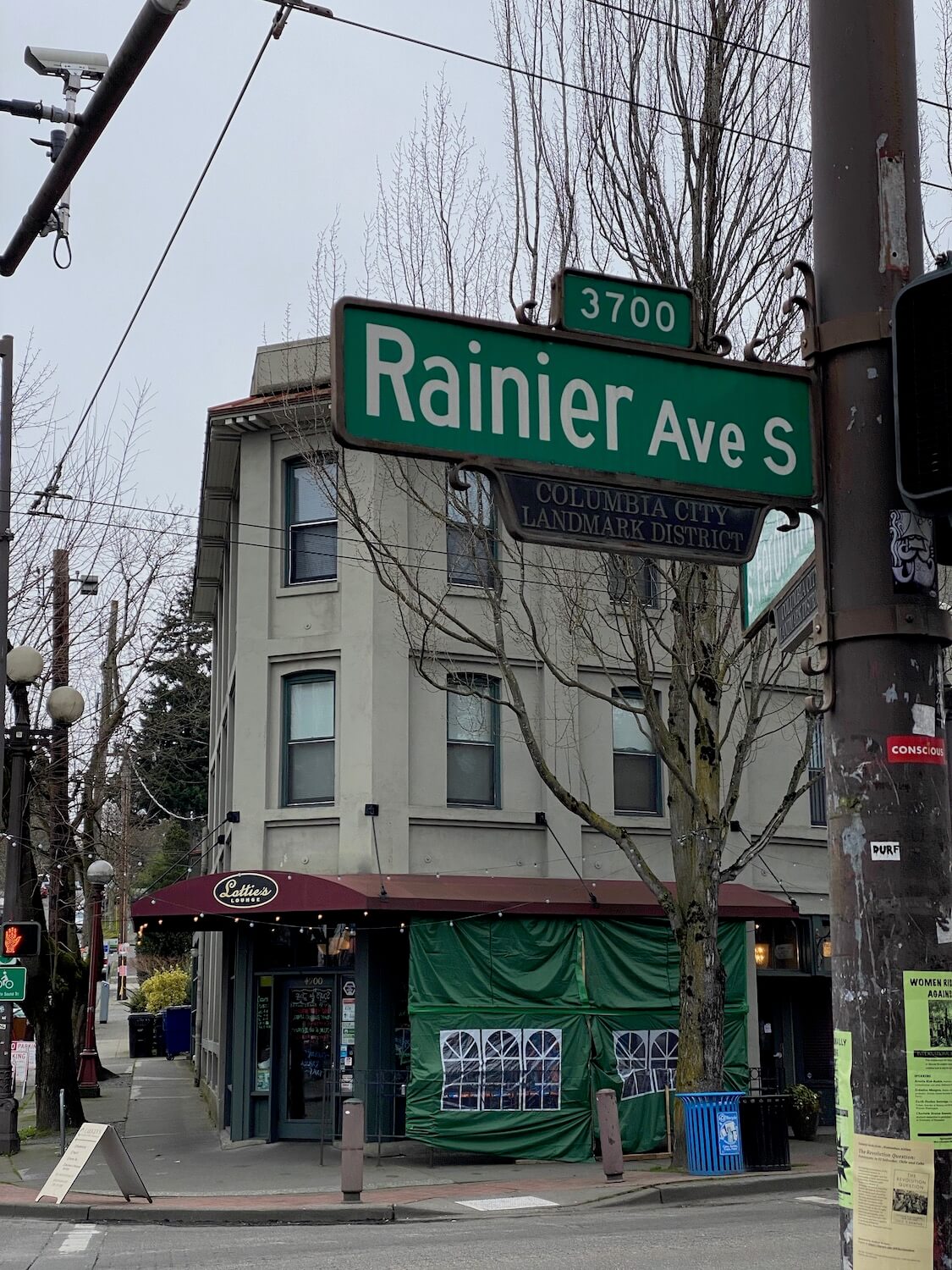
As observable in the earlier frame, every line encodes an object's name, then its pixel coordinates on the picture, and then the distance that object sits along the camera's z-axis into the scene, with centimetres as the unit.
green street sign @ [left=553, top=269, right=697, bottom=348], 396
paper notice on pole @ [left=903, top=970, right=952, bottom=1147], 323
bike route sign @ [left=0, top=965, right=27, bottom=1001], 1847
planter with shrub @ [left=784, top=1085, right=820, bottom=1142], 2073
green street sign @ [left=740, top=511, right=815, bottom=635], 425
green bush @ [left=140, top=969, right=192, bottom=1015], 4347
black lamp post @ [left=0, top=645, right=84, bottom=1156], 1927
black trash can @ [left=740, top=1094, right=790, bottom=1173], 1717
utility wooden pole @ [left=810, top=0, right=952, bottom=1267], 332
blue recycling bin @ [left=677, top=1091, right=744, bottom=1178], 1697
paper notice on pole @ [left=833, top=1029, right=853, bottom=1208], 336
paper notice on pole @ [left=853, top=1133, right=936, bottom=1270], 319
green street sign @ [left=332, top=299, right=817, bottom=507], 365
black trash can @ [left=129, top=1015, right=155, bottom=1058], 4006
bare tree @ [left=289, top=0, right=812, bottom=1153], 1695
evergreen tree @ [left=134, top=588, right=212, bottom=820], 3384
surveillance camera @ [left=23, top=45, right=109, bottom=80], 892
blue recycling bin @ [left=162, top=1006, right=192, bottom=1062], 3953
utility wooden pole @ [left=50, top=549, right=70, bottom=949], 2312
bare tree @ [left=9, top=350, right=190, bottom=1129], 2120
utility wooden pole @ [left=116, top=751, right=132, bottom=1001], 3142
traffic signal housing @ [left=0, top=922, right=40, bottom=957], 1858
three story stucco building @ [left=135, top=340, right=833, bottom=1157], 1933
